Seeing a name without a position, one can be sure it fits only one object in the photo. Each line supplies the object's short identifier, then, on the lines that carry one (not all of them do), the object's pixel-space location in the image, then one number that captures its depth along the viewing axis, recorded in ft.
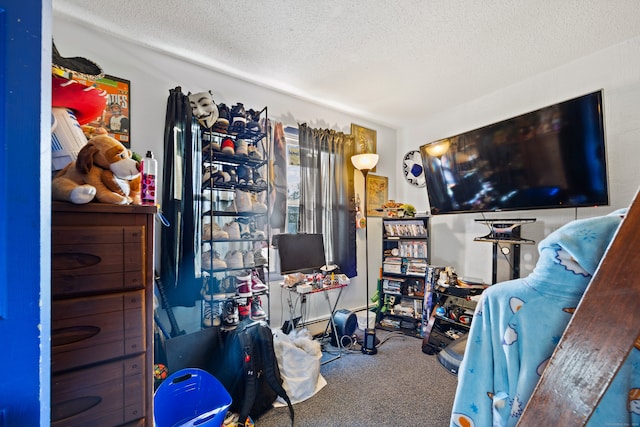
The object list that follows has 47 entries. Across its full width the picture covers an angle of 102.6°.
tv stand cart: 6.87
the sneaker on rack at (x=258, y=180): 7.09
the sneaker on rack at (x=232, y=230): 6.72
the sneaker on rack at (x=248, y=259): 6.81
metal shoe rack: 6.42
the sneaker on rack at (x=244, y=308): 6.42
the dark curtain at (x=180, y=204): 6.11
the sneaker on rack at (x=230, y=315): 6.05
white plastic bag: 5.67
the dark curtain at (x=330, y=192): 8.86
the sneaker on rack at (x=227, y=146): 6.57
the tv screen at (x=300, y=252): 7.54
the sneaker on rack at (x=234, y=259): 6.63
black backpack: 5.06
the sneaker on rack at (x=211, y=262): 6.29
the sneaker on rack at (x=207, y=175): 6.35
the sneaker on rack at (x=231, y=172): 6.70
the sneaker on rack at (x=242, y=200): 6.81
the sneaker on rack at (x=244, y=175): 6.91
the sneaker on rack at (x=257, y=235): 7.03
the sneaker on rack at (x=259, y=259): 7.12
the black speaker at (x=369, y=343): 7.67
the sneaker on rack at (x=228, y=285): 6.65
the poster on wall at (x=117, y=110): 5.86
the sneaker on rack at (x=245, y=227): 6.94
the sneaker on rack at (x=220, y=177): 6.54
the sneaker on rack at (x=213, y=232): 6.35
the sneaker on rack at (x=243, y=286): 6.45
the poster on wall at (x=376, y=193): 10.72
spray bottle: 3.05
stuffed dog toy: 2.27
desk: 7.27
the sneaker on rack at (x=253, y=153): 6.97
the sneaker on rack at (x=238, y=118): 6.75
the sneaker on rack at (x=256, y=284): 6.79
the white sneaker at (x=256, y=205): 6.97
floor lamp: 7.70
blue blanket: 1.80
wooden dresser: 2.12
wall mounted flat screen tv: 5.59
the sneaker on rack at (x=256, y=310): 6.56
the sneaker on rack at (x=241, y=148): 6.74
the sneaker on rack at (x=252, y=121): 6.97
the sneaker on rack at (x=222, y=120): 6.57
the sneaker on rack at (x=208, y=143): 6.38
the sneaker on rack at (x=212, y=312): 6.36
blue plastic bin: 4.13
